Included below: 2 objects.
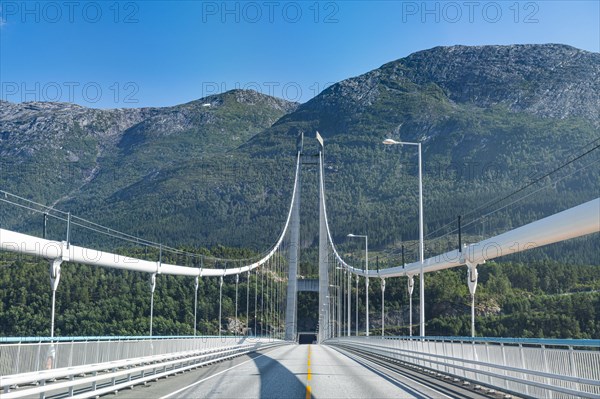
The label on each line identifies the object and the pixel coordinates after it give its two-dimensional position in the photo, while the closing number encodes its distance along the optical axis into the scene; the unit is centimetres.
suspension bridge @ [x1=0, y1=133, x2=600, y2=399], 1505
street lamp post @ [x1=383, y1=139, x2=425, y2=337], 3312
